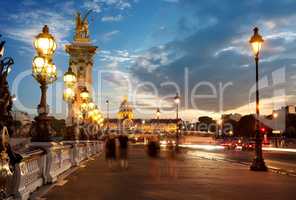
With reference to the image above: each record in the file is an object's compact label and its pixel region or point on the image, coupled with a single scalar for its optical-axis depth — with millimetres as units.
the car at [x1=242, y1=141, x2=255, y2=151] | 50890
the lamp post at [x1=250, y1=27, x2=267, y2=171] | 18730
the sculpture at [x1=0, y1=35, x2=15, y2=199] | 6456
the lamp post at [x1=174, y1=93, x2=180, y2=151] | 46136
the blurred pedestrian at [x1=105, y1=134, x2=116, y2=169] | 23910
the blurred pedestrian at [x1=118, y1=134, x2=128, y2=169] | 22372
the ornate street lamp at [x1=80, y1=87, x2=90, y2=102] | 29435
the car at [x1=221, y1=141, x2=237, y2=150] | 57294
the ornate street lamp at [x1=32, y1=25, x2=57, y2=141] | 14341
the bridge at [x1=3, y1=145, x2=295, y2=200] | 10447
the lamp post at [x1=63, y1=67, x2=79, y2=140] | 23364
